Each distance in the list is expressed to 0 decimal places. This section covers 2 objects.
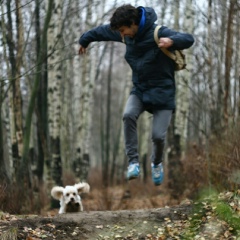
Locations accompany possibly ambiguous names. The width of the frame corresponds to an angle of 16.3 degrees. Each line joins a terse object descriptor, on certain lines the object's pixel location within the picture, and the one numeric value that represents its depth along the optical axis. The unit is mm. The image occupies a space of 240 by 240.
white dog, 14144
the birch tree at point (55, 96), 19402
